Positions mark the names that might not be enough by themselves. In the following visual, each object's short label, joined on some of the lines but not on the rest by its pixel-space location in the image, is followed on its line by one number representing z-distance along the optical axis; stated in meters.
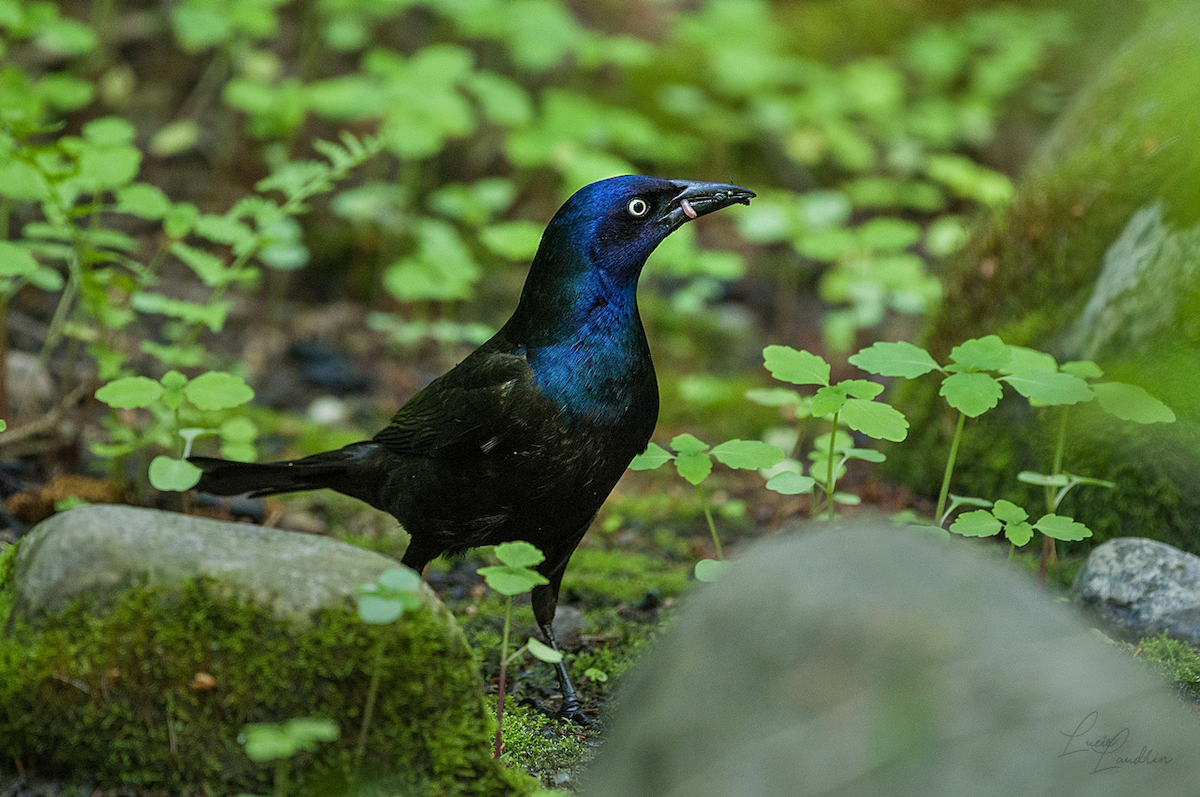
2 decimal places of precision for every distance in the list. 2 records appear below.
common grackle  6.82
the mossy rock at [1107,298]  7.79
